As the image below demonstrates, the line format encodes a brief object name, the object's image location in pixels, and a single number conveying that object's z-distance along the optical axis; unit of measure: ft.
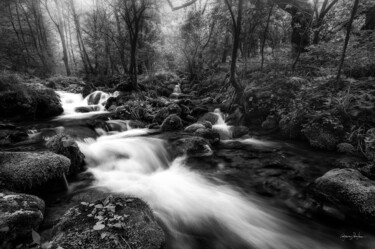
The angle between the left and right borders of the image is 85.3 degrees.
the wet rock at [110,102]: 44.45
